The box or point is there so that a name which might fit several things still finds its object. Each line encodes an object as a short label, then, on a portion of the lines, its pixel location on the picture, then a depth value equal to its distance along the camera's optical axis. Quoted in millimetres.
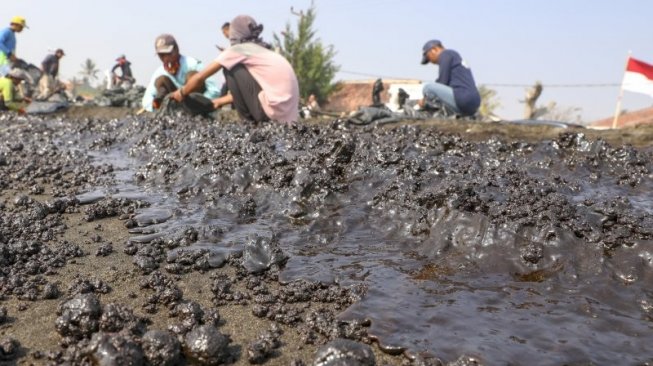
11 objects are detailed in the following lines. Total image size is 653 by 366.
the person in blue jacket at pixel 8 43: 11700
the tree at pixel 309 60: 29766
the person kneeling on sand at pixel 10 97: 10812
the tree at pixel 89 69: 72062
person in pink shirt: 5898
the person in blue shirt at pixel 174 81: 6711
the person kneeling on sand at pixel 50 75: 14961
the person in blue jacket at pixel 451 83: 7500
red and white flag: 11815
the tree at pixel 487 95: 33528
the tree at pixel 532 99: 19172
